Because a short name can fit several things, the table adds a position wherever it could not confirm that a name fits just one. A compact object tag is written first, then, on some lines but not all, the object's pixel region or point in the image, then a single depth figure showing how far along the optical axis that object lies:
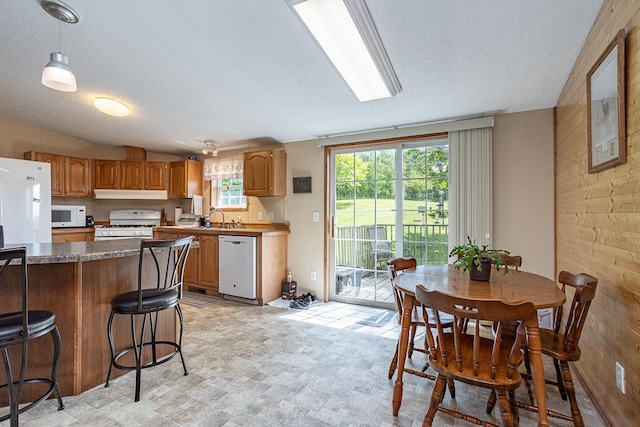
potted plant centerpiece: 1.83
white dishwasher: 3.75
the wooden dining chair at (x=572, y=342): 1.48
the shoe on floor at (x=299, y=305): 3.70
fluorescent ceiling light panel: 1.64
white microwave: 4.29
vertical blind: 3.11
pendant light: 1.83
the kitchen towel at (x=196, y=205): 4.96
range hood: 4.80
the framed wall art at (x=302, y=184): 4.17
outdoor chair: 3.74
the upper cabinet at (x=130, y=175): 4.82
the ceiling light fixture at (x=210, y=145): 4.37
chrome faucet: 4.86
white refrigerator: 3.58
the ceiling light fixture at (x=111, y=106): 3.14
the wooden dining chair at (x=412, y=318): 1.94
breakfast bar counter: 1.78
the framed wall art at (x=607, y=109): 1.48
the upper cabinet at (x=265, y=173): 4.12
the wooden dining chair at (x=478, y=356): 1.23
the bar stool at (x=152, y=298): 1.85
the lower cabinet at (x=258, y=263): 3.79
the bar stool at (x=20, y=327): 1.37
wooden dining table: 1.35
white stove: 4.72
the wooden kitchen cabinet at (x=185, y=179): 4.90
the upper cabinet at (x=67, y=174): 4.27
